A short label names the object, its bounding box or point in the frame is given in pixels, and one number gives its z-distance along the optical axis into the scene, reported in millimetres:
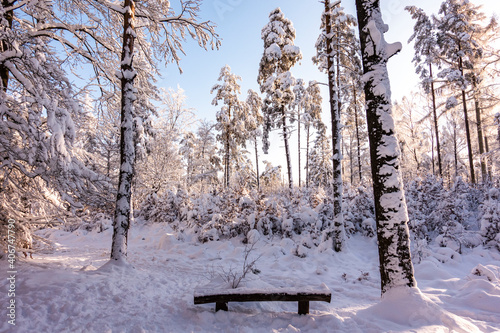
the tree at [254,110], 22538
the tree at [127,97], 5742
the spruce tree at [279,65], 15477
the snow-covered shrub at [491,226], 6906
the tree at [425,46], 17312
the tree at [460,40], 15352
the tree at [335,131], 7898
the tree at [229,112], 21266
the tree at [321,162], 29875
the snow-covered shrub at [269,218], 9312
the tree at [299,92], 22259
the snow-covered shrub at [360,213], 8984
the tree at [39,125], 3762
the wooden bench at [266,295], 3457
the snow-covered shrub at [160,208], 12305
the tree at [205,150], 28803
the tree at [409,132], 25391
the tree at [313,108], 19897
